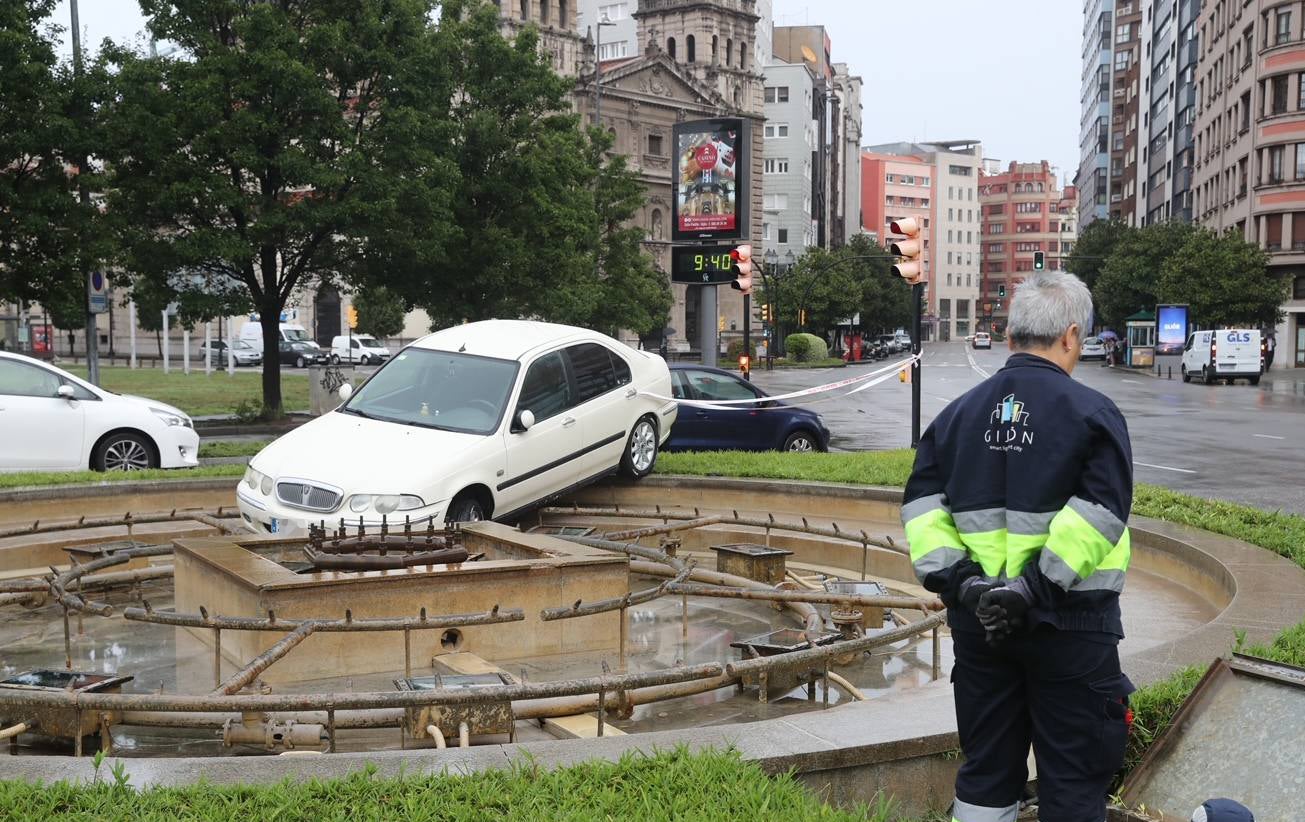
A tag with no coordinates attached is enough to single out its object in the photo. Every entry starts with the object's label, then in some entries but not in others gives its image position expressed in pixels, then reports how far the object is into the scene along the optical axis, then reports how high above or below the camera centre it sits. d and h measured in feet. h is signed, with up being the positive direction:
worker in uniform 11.75 -2.26
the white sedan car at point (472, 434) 31.09 -3.02
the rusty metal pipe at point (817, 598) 23.49 -5.12
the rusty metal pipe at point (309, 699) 15.64 -4.47
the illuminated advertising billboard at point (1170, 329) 223.71 -3.19
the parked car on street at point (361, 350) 245.53 -5.95
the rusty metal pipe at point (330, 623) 19.65 -4.50
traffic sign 88.99 +1.70
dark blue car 56.54 -4.57
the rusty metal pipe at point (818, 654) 18.05 -4.76
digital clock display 106.01 +3.91
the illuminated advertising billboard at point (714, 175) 105.40 +10.92
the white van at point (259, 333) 241.76 -2.61
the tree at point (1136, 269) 261.03 +8.10
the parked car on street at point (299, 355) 230.27 -6.22
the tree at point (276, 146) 84.38 +11.18
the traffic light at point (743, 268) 97.50 +3.32
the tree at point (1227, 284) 214.07 +4.07
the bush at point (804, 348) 256.52 -6.56
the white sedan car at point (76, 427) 47.83 -3.84
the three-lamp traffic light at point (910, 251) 54.29 +2.48
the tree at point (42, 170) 76.79 +8.92
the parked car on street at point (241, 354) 228.02 -5.97
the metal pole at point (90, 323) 83.46 -0.19
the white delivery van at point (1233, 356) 164.14 -5.69
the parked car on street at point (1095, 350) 284.51 -8.30
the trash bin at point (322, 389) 99.96 -5.30
